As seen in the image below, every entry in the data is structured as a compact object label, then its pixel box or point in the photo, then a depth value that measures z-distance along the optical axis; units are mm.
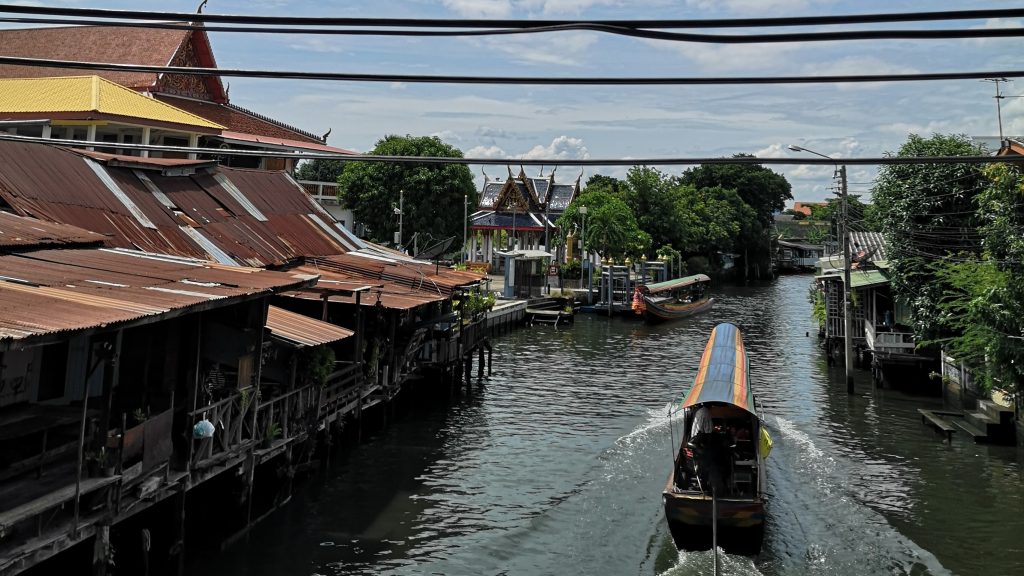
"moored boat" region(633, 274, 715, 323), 49219
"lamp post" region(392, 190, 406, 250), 48684
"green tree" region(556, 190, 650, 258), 60188
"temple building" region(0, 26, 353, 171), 29062
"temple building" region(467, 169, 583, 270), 64938
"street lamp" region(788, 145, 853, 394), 28719
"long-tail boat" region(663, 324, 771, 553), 13844
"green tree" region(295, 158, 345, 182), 82669
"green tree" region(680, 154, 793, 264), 93875
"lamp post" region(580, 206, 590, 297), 56531
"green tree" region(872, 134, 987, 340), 26891
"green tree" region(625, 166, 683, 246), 69938
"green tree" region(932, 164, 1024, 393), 20375
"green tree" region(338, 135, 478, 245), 55938
